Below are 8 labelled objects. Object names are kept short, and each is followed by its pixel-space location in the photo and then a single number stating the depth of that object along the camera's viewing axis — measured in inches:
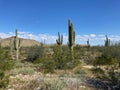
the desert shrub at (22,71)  213.5
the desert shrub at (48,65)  271.4
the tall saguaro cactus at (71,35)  384.3
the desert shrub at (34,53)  563.6
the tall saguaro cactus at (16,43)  462.0
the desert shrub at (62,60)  296.6
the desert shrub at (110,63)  158.4
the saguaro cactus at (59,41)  457.8
